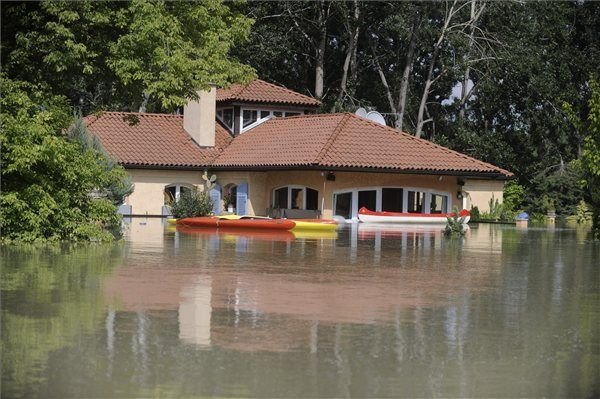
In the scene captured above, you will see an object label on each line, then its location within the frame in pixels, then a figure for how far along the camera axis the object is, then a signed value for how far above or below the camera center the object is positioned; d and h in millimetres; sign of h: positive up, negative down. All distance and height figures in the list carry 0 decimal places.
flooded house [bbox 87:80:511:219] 49688 +2443
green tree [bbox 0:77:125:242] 26781 +819
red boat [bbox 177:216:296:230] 40531 -386
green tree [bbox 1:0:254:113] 28734 +4352
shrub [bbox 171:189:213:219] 46875 +238
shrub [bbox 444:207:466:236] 41344 -359
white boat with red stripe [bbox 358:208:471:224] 49125 -53
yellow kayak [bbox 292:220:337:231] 41219 -429
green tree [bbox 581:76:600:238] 29000 +1844
